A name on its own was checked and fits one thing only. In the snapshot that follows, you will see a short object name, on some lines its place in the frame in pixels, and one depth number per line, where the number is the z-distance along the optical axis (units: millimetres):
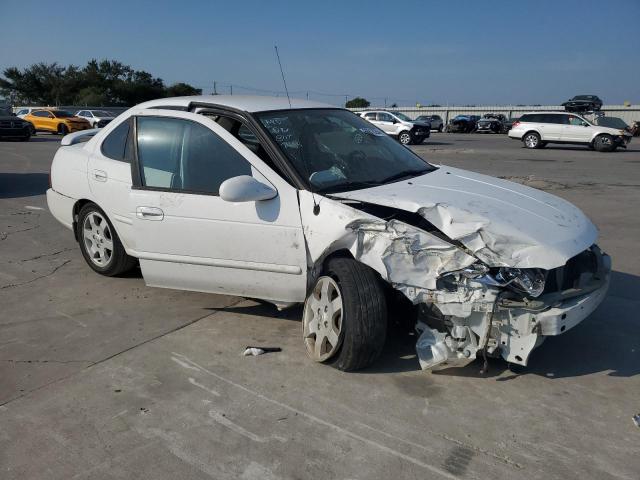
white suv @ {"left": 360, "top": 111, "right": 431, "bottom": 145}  27391
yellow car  31578
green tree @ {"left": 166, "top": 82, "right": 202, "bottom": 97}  54616
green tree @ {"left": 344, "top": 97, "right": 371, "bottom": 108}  70625
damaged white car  3283
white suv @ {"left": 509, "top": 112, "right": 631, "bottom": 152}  22844
